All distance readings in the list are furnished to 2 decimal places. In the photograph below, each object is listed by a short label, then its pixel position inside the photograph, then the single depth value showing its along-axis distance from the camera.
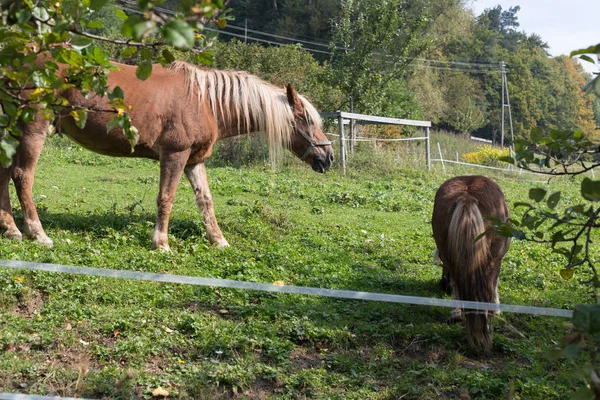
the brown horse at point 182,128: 6.69
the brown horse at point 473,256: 5.26
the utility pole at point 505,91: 59.27
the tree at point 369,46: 21.22
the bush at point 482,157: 32.56
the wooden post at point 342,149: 16.47
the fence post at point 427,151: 19.83
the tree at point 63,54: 2.01
